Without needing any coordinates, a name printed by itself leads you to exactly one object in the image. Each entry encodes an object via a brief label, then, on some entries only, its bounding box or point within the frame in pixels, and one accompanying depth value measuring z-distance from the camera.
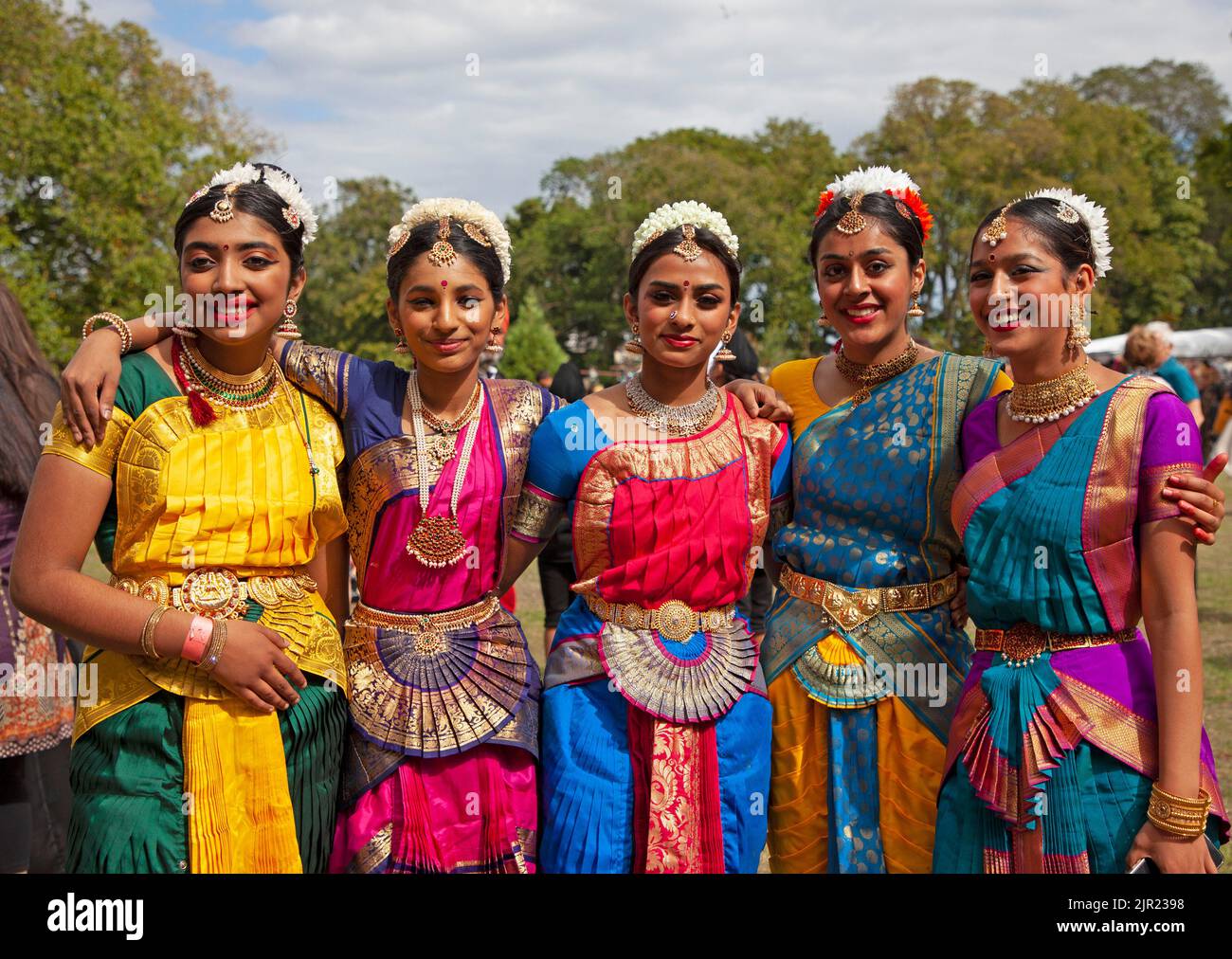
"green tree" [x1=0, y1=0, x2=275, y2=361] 16.73
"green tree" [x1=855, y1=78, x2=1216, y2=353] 31.38
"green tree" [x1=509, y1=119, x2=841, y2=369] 32.03
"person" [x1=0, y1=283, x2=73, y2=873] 3.72
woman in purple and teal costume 2.54
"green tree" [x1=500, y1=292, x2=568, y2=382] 31.11
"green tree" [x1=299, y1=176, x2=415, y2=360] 41.50
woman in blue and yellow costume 3.08
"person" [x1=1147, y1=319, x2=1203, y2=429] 8.37
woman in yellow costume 2.53
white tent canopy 23.34
